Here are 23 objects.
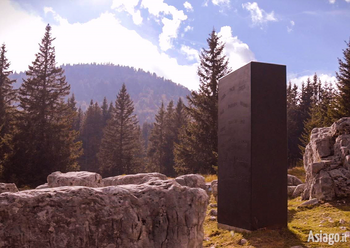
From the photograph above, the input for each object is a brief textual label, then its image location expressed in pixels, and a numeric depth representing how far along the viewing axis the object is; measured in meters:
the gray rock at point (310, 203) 8.20
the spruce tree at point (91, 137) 43.41
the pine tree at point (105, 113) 48.31
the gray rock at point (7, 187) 5.60
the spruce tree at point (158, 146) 39.91
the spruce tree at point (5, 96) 25.86
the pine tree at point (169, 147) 39.41
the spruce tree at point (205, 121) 21.98
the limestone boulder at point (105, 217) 2.92
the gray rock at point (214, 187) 11.03
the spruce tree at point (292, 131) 34.07
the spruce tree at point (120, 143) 34.19
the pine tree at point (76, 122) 46.69
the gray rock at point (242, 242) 5.74
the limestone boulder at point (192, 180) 10.59
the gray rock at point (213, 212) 8.58
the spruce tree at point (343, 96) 21.02
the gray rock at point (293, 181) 12.23
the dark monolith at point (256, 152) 6.32
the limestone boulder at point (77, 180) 7.64
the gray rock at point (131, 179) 8.91
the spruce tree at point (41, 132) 21.58
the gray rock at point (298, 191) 10.17
